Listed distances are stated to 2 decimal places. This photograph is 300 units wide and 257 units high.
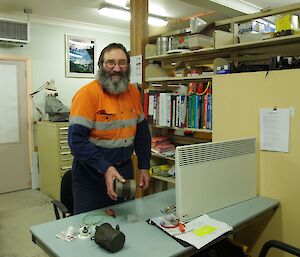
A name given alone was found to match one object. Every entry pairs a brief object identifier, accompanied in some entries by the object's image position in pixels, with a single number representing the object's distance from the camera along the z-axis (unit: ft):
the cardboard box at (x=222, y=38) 7.59
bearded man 5.46
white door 14.87
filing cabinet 13.44
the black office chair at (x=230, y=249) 5.14
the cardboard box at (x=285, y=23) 6.63
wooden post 9.29
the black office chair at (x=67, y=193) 7.42
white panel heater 4.95
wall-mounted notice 5.89
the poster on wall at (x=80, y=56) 16.48
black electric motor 4.04
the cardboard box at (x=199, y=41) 8.37
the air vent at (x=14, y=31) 13.82
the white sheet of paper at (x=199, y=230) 4.37
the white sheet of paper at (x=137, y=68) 9.54
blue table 4.12
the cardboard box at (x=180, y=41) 8.80
